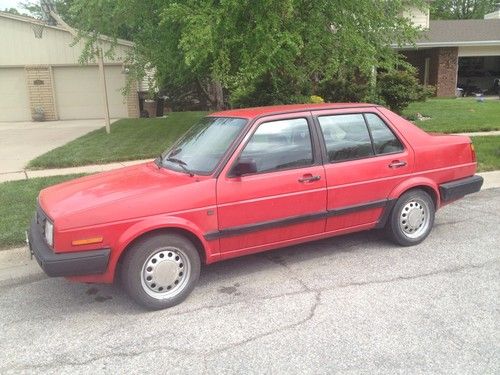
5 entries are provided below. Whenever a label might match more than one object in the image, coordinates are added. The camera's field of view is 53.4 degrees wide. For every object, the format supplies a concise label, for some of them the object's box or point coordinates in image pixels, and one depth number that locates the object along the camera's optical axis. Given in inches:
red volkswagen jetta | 150.2
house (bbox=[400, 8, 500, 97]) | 964.6
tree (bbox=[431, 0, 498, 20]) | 2001.7
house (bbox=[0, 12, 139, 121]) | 815.7
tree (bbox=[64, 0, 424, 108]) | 341.7
